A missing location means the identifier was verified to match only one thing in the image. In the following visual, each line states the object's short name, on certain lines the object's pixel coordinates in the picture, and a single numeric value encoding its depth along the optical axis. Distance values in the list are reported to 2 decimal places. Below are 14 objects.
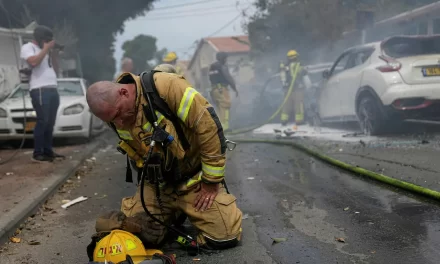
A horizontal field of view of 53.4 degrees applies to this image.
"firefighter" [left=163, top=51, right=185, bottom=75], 9.75
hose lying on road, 3.78
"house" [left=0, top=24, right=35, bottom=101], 11.66
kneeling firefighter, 2.76
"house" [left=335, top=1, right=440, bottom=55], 12.98
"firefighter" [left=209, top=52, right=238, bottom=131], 10.37
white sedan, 8.56
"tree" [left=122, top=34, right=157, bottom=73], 52.70
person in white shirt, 6.35
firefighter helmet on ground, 2.59
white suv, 6.83
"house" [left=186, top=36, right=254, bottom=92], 42.94
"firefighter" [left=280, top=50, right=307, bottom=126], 11.02
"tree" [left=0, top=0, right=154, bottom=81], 16.42
